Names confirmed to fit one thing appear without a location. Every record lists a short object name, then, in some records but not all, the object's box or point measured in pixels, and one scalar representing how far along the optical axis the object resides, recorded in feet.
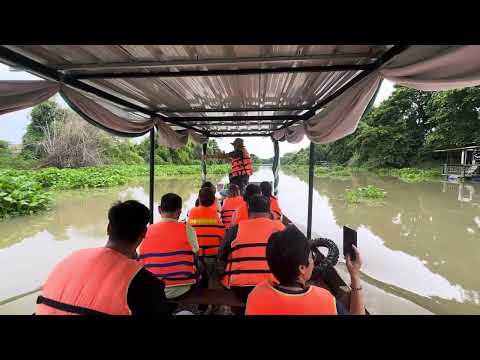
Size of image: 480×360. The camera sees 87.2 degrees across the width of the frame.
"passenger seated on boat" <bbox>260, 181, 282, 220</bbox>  11.51
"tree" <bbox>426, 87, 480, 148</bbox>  70.33
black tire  8.96
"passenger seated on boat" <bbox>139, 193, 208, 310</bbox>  6.41
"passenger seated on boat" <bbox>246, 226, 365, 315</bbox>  3.34
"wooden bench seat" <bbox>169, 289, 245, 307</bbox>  6.66
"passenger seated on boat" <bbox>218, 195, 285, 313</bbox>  6.36
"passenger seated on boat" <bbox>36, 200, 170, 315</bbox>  3.33
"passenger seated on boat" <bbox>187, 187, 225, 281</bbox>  9.25
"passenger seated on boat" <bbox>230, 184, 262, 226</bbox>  8.93
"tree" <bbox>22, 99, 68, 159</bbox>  85.61
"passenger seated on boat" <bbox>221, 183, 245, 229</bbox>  12.34
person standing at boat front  20.66
